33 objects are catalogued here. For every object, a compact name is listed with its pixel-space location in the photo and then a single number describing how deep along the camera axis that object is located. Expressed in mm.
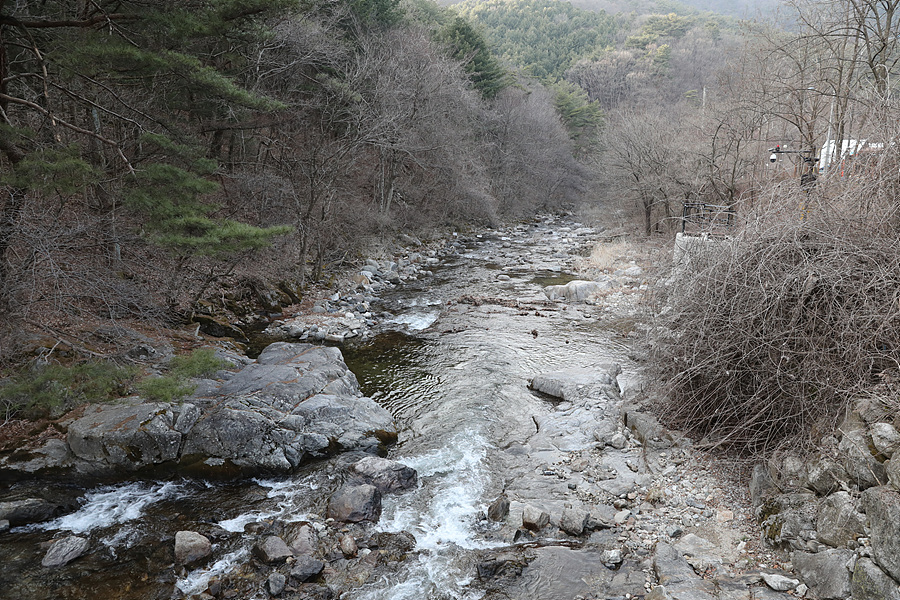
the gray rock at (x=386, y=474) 6637
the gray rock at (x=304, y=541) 5386
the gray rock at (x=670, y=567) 4469
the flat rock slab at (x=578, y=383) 9055
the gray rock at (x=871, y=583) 3507
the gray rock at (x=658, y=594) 4266
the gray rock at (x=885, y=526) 3539
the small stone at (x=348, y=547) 5414
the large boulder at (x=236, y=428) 6605
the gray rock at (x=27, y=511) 5621
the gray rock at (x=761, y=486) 5004
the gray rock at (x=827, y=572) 3795
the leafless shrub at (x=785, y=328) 4723
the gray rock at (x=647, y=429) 6814
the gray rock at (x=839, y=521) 3979
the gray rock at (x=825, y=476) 4332
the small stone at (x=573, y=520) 5508
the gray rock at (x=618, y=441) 7160
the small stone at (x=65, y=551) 5090
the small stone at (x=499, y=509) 5964
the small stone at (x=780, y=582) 4059
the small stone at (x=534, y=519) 5668
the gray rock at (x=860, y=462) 3988
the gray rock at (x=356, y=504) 5980
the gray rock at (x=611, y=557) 4934
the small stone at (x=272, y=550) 5234
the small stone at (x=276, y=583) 4832
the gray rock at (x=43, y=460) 6246
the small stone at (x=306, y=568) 5016
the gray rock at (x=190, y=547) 5238
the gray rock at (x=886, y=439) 3924
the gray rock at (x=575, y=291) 15703
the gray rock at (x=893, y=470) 3758
